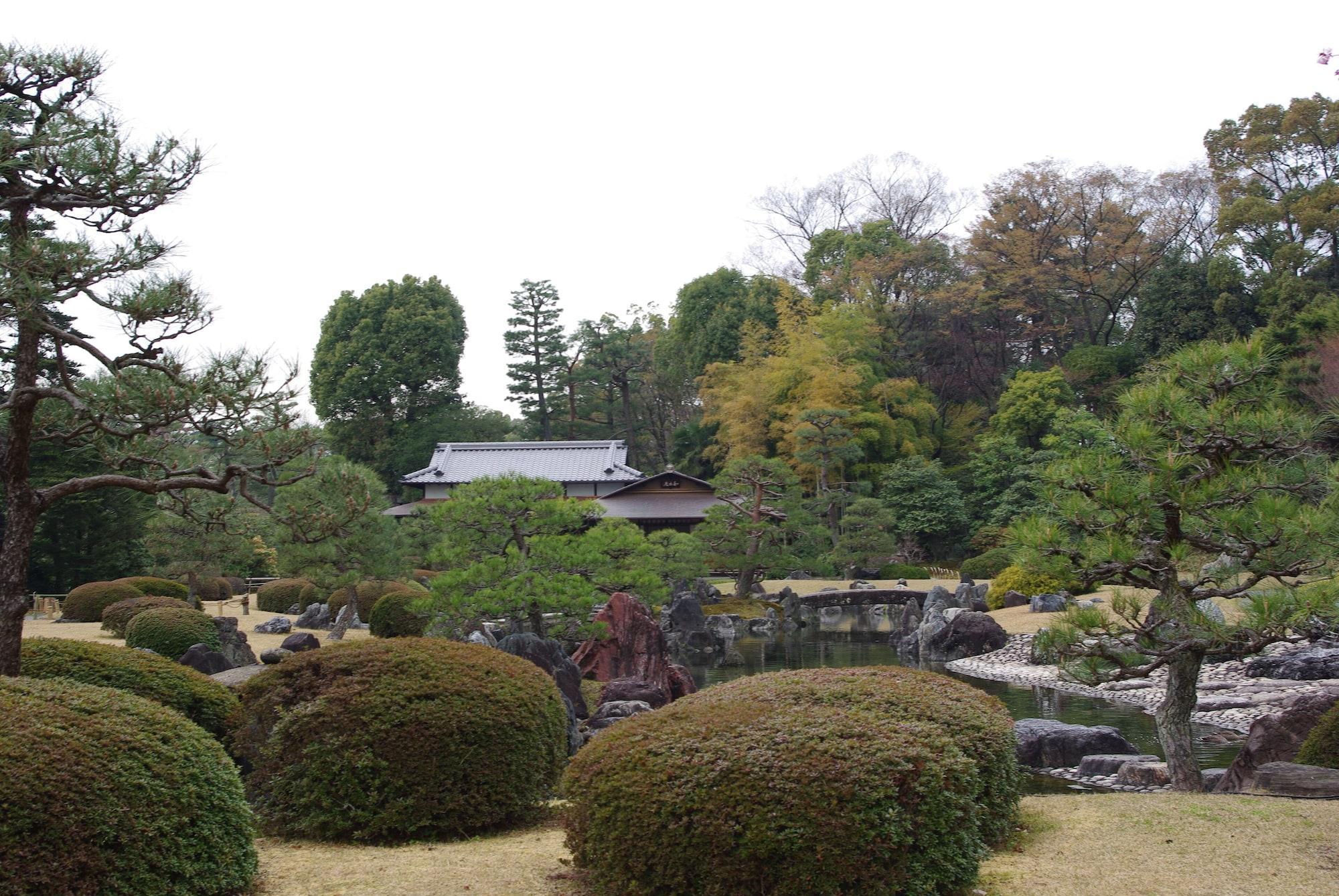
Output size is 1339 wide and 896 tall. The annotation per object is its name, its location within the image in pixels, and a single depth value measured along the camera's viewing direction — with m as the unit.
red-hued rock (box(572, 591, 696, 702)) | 11.04
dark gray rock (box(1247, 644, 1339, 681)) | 11.79
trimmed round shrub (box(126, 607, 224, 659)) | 12.58
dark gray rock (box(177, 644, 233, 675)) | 10.88
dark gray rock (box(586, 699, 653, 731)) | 8.81
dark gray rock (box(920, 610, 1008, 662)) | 15.92
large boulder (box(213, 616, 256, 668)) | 13.13
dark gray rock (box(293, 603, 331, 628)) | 18.69
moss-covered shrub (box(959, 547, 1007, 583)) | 24.95
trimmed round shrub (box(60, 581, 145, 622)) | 17.20
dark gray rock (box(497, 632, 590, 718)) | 9.42
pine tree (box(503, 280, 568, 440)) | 43.12
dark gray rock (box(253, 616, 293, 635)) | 17.57
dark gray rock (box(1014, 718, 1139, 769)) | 8.42
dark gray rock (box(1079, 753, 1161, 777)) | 7.85
